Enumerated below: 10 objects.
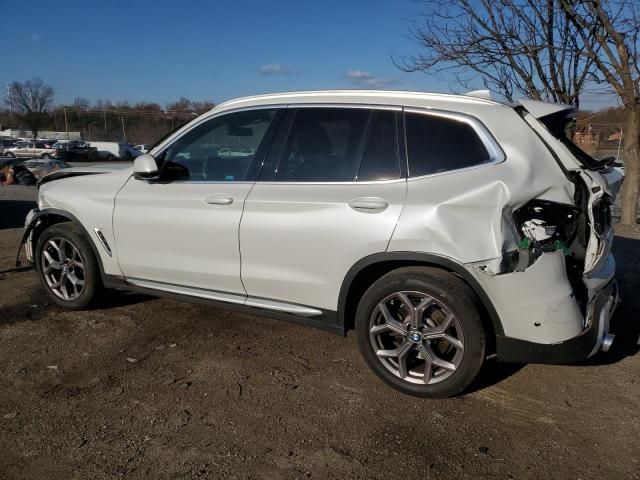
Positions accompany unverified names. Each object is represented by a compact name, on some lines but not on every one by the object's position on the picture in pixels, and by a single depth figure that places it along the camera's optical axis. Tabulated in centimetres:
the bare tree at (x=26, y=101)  8956
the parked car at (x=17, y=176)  2584
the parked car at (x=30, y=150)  4784
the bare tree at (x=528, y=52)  812
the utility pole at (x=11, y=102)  9075
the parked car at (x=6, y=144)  5173
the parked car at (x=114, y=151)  5012
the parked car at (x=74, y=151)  4631
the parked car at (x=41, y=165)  2816
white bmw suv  289
